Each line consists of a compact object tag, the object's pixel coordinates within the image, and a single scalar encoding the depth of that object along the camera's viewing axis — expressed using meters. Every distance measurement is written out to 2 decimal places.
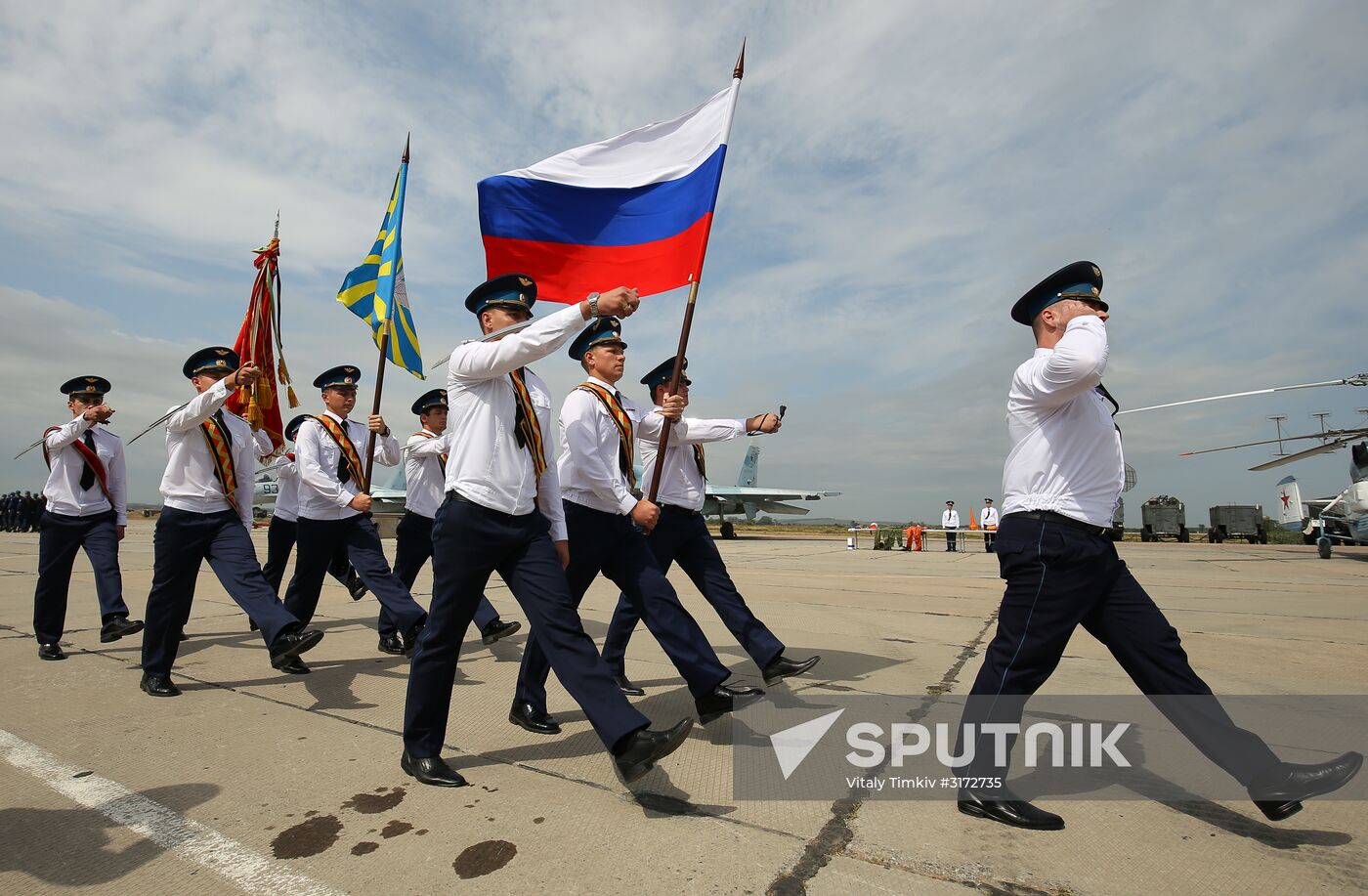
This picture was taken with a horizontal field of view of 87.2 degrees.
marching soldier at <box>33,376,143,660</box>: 4.55
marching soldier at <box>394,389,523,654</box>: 5.16
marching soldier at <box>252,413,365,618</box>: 5.17
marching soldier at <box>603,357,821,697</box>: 3.59
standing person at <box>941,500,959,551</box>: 20.20
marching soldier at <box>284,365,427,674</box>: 4.34
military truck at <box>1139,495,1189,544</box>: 32.94
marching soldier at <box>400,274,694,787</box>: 2.36
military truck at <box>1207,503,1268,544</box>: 32.47
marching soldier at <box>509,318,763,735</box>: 2.95
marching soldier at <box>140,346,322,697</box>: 3.60
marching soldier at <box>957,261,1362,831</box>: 2.15
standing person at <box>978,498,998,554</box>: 19.91
